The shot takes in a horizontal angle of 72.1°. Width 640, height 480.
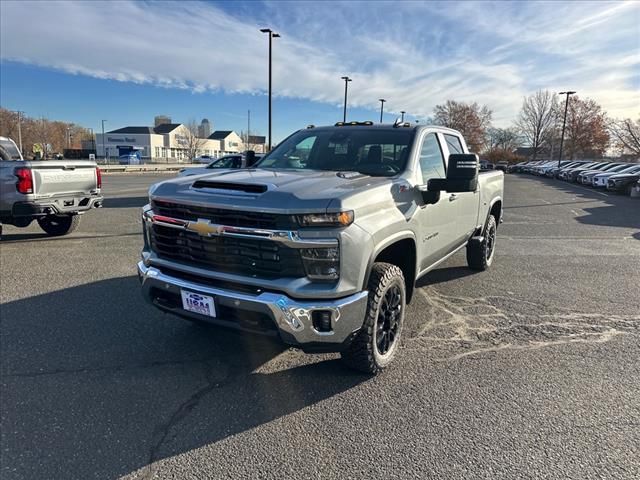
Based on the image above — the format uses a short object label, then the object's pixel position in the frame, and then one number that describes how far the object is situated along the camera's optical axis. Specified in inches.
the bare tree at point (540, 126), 2979.8
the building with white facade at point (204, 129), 4608.8
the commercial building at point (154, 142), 3811.5
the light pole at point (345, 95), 1229.1
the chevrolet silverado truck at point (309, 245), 106.4
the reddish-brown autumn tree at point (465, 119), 2706.7
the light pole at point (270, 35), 797.2
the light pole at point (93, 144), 4021.2
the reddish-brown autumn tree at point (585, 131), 2551.7
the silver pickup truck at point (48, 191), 273.6
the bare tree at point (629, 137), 2018.9
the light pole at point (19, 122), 2595.5
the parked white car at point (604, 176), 951.0
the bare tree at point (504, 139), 3282.5
